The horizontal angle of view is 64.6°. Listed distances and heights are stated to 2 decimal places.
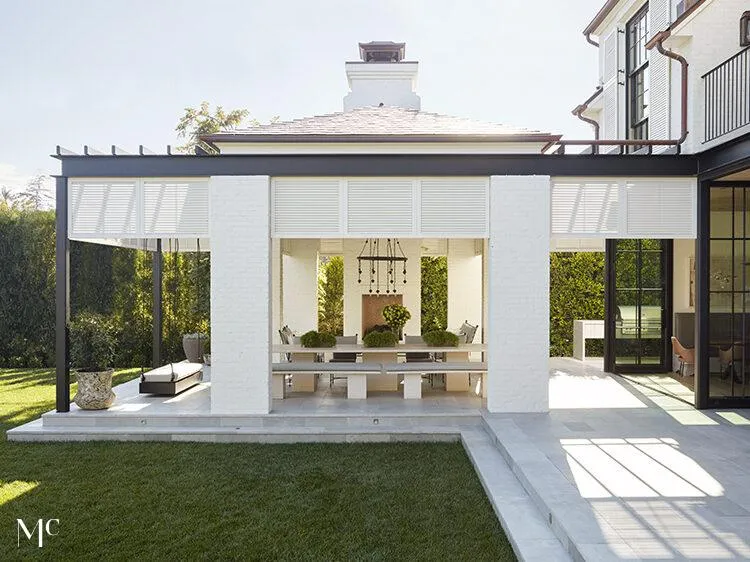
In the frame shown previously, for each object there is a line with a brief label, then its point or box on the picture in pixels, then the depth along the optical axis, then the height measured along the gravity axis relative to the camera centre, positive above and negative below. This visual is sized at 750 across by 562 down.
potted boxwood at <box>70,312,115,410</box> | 8.55 -1.15
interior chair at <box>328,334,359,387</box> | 10.46 -1.33
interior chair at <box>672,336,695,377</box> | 10.83 -1.32
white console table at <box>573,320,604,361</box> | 14.21 -1.26
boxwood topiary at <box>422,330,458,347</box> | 9.81 -0.97
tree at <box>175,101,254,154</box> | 23.47 +6.39
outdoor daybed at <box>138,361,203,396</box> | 9.57 -1.64
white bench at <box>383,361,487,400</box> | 9.20 -1.39
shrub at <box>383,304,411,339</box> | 10.72 -0.64
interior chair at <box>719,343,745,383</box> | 9.14 -1.23
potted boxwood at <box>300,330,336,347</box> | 9.84 -0.99
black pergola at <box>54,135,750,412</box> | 8.33 +1.60
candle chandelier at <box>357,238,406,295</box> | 13.83 +0.29
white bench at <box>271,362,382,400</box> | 9.22 -1.42
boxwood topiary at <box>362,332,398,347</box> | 9.81 -0.98
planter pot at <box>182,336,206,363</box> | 13.67 -1.57
